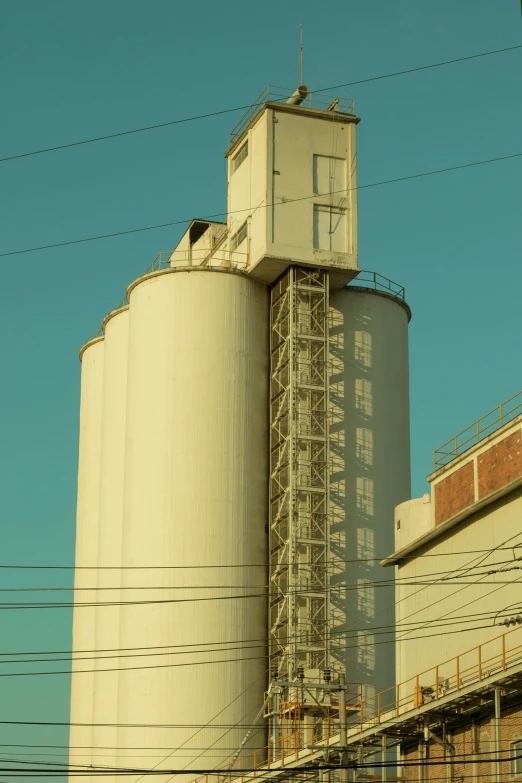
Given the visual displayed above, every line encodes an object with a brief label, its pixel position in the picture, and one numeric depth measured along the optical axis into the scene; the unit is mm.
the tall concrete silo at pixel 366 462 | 60281
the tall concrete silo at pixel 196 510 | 57688
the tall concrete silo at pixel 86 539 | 68125
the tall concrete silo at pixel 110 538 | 63469
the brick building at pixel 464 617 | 42125
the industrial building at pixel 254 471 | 58219
